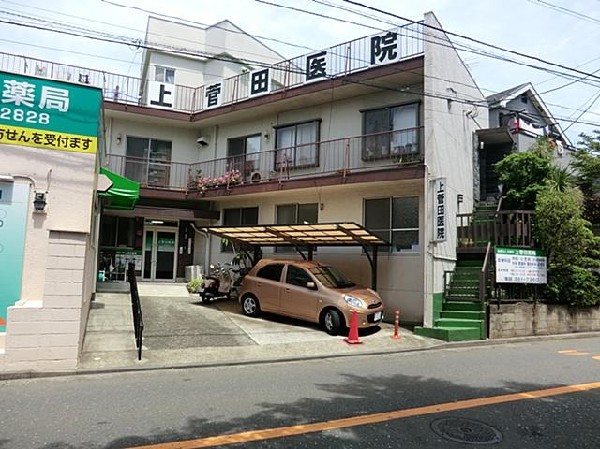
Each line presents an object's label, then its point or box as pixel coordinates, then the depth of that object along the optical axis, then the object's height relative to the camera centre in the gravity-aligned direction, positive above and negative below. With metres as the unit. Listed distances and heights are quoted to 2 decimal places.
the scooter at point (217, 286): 14.11 -0.95
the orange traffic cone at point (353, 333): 10.24 -1.61
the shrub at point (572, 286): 13.17 -0.52
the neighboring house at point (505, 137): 18.02 +5.19
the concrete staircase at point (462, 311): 11.45 -1.26
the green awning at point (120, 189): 10.87 +1.50
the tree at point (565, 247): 12.99 +0.60
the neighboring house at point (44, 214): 7.43 +0.61
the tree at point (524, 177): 15.88 +3.12
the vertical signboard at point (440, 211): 12.06 +1.37
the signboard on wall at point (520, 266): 12.58 +0.02
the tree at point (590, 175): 17.50 +3.69
